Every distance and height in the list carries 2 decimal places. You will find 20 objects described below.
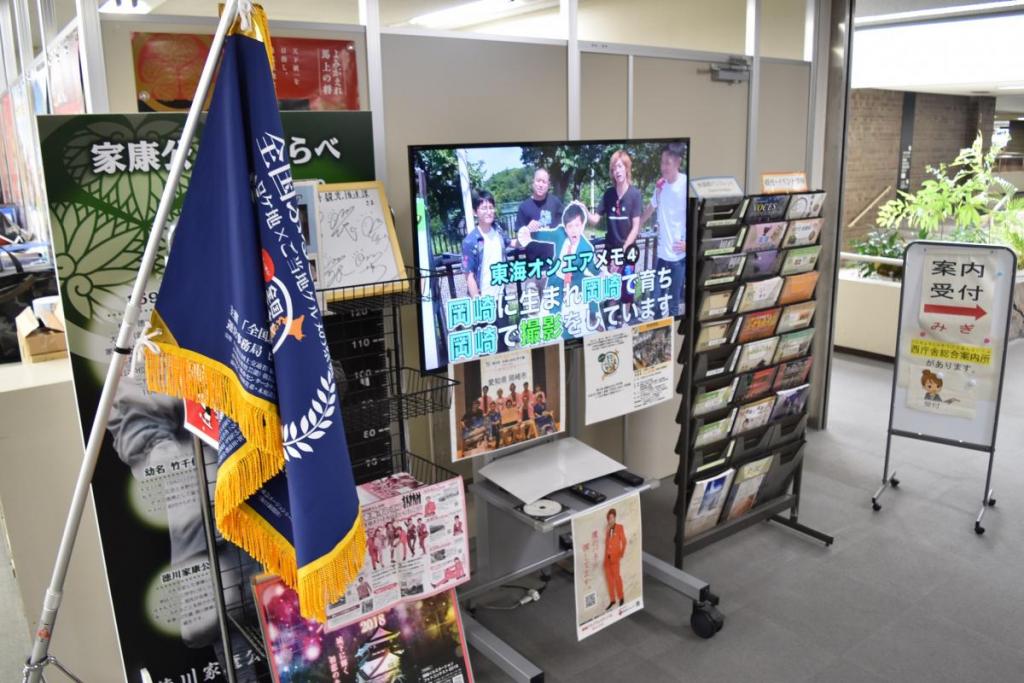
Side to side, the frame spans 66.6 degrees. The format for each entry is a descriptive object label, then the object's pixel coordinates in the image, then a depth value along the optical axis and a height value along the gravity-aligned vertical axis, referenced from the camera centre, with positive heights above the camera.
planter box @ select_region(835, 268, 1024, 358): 5.93 -1.01
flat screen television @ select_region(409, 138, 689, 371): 2.36 -0.18
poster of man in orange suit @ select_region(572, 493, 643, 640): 2.52 -1.23
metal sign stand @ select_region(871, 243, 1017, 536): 3.51 -1.23
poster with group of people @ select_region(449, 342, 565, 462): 2.47 -0.69
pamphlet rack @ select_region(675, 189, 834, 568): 2.90 -0.69
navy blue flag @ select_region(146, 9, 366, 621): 1.49 -0.24
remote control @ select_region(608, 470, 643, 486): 2.66 -0.99
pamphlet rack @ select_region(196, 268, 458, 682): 2.12 -0.62
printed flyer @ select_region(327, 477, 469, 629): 2.02 -0.97
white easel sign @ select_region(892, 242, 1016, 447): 3.54 -0.73
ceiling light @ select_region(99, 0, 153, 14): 2.06 +0.52
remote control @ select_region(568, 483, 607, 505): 2.55 -1.00
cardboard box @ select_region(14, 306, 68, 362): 2.42 -0.44
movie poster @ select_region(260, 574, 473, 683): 1.95 -1.20
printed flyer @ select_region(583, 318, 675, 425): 2.82 -0.68
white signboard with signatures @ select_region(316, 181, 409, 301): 2.09 -0.15
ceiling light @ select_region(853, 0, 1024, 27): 6.03 +1.37
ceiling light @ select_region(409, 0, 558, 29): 4.86 +1.13
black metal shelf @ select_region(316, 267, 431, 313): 2.08 -0.29
